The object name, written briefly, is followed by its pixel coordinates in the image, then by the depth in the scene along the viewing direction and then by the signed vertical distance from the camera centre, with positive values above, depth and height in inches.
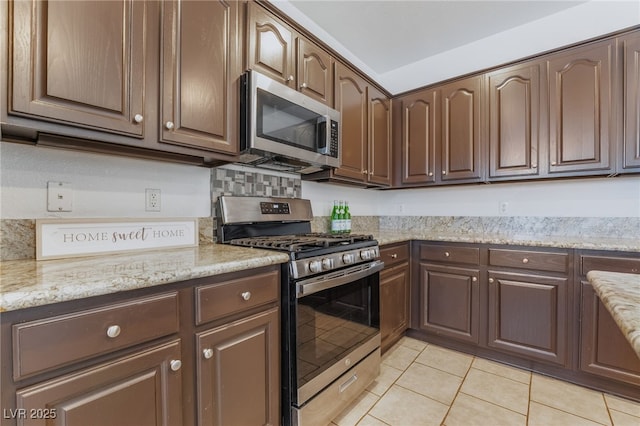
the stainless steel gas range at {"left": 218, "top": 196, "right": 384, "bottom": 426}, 51.9 -19.4
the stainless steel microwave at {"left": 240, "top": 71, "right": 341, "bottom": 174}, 59.5 +19.7
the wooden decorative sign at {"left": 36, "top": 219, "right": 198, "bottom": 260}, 45.2 -4.0
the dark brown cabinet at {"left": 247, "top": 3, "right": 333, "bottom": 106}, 62.3 +37.7
